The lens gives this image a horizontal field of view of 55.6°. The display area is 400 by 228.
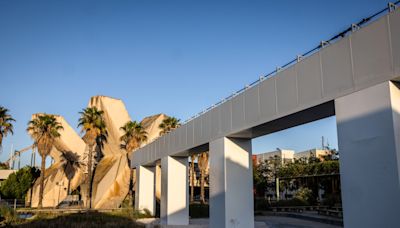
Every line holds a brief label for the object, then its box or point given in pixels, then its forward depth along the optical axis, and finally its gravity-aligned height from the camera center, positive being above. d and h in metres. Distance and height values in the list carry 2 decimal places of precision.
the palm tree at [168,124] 40.75 +6.22
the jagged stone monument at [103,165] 41.70 +2.22
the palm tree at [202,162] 38.83 +2.03
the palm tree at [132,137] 40.28 +4.85
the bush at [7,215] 20.68 -1.76
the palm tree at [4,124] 34.44 +5.37
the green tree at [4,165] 66.88 +3.42
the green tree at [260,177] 49.91 +0.59
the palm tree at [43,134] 37.12 +4.82
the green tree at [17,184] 45.03 -0.03
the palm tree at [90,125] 37.25 +5.65
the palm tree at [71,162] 50.22 +2.79
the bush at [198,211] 28.30 -2.13
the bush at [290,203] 35.23 -2.01
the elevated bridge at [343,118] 7.74 +1.79
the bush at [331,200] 31.10 -1.59
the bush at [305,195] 37.18 -1.45
